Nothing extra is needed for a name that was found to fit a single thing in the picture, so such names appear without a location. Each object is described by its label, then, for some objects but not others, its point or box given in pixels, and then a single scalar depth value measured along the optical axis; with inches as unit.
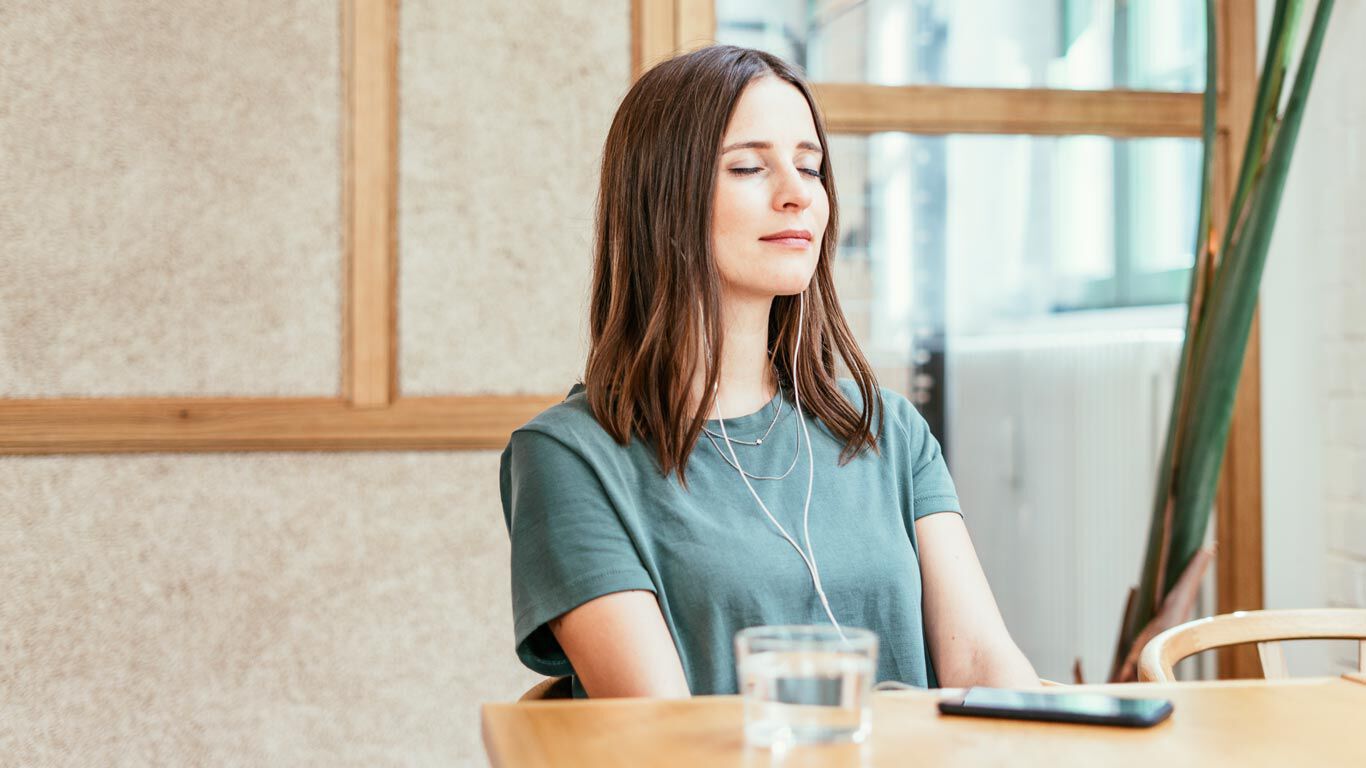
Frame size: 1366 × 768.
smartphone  33.4
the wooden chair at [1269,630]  53.5
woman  50.0
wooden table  30.5
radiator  105.3
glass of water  29.6
